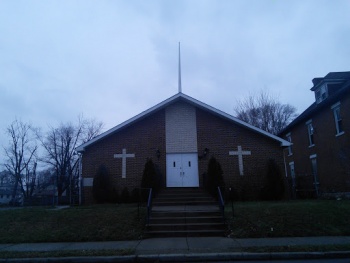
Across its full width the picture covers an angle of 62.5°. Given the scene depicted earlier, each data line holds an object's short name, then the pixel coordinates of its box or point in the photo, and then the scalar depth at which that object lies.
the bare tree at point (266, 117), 37.97
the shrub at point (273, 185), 16.39
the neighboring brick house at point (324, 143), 17.64
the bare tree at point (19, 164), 48.34
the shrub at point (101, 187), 16.75
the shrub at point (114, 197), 16.86
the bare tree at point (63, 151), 46.13
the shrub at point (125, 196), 16.81
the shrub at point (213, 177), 14.97
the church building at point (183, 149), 17.48
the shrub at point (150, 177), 15.41
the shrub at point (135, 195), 16.77
